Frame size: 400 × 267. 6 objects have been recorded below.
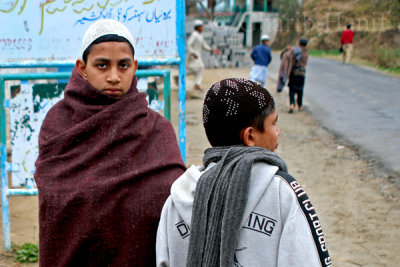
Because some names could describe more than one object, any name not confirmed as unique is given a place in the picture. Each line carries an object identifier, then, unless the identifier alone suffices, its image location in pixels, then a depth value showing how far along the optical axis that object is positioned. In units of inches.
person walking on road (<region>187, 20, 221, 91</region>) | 510.6
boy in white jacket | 54.9
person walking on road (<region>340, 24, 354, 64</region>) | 821.9
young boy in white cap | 69.2
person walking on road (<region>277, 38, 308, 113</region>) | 394.6
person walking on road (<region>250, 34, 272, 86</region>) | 454.3
